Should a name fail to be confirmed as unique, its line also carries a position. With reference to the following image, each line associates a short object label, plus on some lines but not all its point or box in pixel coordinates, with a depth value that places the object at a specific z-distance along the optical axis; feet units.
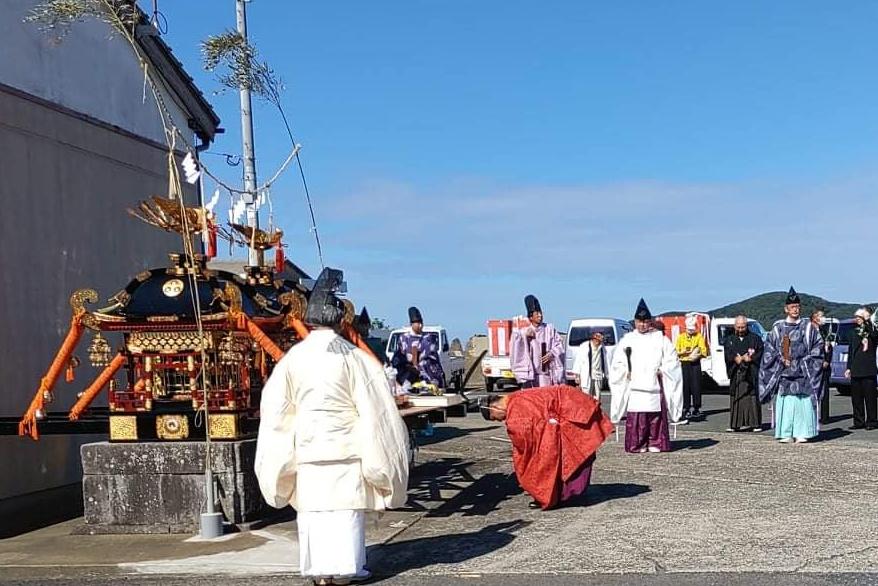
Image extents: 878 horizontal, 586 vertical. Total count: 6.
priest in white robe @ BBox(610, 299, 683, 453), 37.50
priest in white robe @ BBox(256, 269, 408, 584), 18.85
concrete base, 24.94
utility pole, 40.37
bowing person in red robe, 25.94
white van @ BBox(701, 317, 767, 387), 73.26
